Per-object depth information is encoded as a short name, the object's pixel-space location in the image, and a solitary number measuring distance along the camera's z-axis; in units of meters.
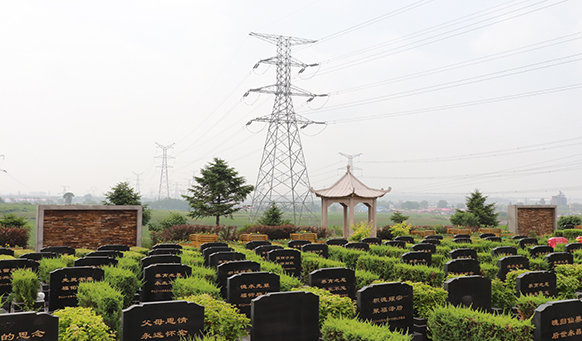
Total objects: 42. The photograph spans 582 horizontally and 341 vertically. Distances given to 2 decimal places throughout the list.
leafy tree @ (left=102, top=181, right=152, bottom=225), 28.62
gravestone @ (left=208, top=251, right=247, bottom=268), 12.02
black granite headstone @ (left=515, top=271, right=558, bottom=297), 8.81
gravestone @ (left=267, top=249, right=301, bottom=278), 12.91
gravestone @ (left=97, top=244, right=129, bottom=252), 14.66
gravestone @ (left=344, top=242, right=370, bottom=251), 16.48
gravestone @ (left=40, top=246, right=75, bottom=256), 13.76
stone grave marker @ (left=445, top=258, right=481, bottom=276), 10.76
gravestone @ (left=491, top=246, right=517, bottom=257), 14.41
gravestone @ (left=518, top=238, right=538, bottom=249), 17.75
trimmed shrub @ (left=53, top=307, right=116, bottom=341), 5.12
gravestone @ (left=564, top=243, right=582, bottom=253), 15.26
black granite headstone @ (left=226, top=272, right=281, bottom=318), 8.01
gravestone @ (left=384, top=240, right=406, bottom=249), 17.34
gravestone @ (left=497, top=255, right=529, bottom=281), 11.52
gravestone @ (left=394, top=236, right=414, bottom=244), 20.40
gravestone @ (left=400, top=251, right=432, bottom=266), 12.73
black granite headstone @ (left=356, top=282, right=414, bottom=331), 7.14
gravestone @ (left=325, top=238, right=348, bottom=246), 18.27
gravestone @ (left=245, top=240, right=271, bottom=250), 16.83
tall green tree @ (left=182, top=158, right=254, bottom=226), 28.56
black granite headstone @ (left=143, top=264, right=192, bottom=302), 9.45
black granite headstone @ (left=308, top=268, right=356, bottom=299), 8.88
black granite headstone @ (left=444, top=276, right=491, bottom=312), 8.09
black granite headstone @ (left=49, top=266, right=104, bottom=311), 8.48
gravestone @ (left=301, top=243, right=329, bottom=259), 15.36
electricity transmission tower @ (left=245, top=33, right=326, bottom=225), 31.02
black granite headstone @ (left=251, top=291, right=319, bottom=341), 6.18
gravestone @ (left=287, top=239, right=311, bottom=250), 17.09
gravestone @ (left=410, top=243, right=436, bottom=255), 15.32
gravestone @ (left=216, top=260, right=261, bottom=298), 9.94
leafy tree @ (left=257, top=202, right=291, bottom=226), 26.67
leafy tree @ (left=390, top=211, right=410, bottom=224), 32.34
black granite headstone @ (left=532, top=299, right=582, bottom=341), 6.07
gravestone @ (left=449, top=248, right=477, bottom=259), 13.81
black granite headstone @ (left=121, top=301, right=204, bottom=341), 5.54
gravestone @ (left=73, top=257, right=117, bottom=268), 10.40
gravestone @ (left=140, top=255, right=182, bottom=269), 11.14
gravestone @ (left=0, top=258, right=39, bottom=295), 9.52
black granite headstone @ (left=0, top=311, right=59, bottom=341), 4.82
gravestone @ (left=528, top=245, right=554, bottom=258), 14.75
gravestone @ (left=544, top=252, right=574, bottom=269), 12.51
